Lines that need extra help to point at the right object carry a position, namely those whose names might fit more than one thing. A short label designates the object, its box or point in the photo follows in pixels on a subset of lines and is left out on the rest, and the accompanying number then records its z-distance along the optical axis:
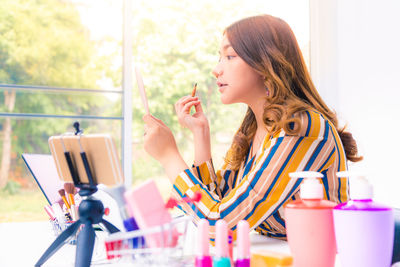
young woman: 0.79
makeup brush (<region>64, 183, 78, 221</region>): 0.81
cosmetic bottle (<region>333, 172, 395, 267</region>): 0.51
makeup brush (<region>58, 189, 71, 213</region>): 0.84
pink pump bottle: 0.54
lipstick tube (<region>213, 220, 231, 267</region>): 0.48
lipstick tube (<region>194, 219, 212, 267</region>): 0.48
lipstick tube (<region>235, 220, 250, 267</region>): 0.51
